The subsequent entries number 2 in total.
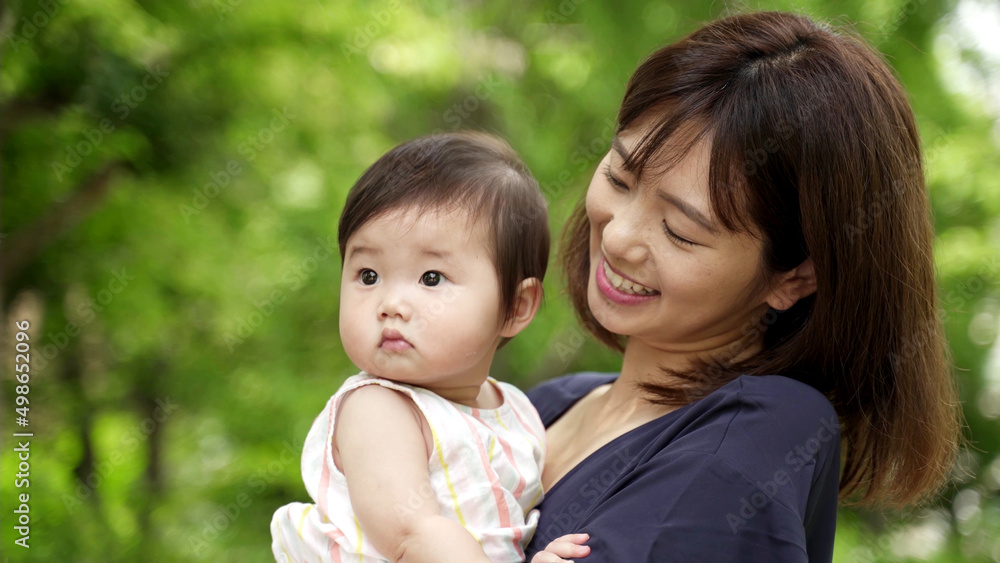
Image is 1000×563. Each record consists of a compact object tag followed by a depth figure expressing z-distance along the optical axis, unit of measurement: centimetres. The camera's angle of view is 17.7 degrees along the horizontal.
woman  180
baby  181
